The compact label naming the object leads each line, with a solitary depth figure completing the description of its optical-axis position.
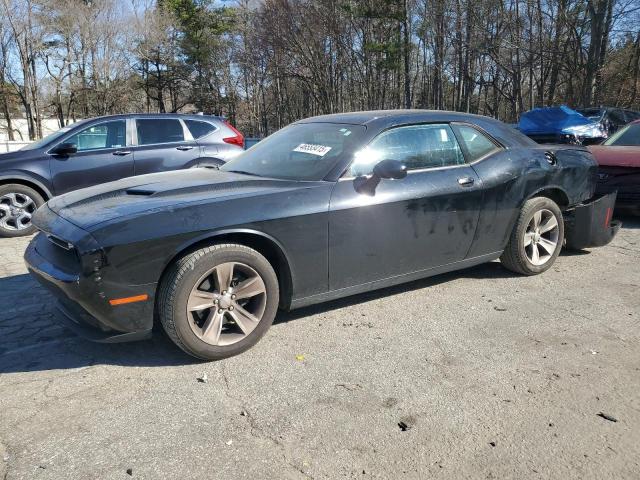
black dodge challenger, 2.93
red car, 6.43
